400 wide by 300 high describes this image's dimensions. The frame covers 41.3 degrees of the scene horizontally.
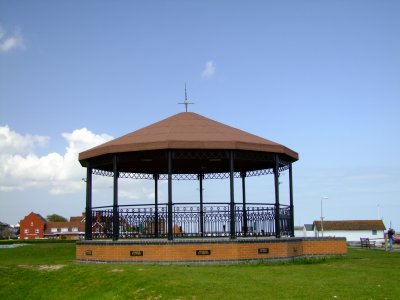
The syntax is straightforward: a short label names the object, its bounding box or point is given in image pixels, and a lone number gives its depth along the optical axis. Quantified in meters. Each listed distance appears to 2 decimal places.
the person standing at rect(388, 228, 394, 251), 29.92
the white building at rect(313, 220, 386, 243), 79.81
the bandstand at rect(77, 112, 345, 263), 17.50
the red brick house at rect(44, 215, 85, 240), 113.56
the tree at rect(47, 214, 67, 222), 148.05
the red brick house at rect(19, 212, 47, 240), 113.88
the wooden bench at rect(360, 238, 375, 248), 38.09
